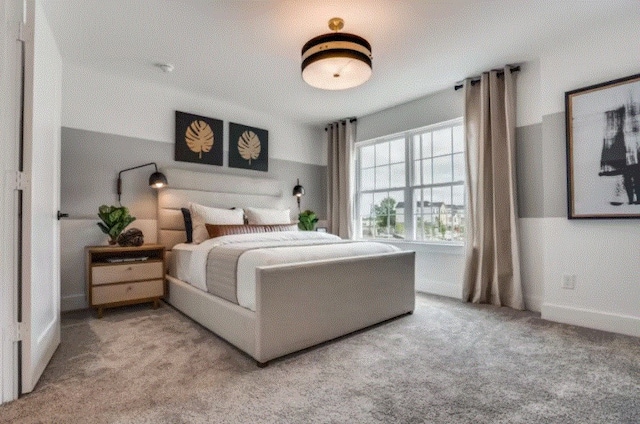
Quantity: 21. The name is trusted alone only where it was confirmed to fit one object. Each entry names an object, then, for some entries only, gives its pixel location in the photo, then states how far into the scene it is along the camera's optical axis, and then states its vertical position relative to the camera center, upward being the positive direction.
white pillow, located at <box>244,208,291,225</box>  3.84 +0.02
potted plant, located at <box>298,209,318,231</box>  4.60 -0.04
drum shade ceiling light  2.24 +1.13
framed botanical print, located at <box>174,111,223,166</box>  3.88 +1.01
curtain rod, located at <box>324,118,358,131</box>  4.92 +1.52
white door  1.63 +0.12
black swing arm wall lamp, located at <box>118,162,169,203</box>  3.43 +0.43
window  3.87 +0.42
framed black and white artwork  2.49 +0.53
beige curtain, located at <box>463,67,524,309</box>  3.21 +0.23
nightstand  2.87 -0.53
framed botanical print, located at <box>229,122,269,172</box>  4.34 +1.00
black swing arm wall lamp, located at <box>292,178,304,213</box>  4.86 +0.42
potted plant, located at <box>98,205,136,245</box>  3.08 +0.00
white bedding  2.11 -0.28
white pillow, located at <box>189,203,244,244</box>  3.34 +0.00
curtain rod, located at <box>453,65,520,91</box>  3.26 +1.50
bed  1.97 -0.62
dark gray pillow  3.51 -0.07
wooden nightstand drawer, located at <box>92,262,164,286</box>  2.88 -0.50
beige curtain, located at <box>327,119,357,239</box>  4.89 +0.64
